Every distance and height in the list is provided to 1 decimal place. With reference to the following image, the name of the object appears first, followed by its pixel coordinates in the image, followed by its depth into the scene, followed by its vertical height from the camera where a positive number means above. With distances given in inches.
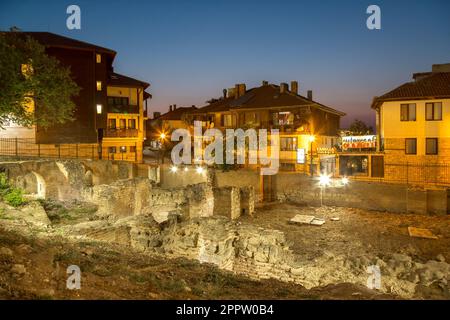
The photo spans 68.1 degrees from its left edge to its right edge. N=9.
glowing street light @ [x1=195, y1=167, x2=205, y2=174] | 1255.2 -51.1
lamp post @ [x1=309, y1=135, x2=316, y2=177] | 1157.2 -37.0
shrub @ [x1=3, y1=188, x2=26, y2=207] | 546.6 -69.4
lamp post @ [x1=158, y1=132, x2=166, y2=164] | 1809.8 +105.4
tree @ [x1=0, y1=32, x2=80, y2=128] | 572.7 +142.6
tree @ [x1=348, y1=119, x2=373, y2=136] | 1868.2 +160.6
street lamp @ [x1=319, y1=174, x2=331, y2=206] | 1010.1 -78.9
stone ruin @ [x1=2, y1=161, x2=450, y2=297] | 402.3 -131.4
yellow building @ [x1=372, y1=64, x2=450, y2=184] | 1035.3 +81.9
